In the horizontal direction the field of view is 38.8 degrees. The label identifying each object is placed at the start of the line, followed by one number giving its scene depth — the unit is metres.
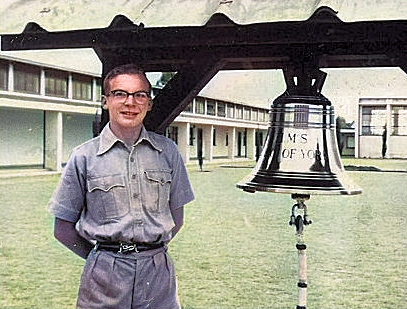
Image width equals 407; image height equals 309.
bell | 2.06
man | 1.96
